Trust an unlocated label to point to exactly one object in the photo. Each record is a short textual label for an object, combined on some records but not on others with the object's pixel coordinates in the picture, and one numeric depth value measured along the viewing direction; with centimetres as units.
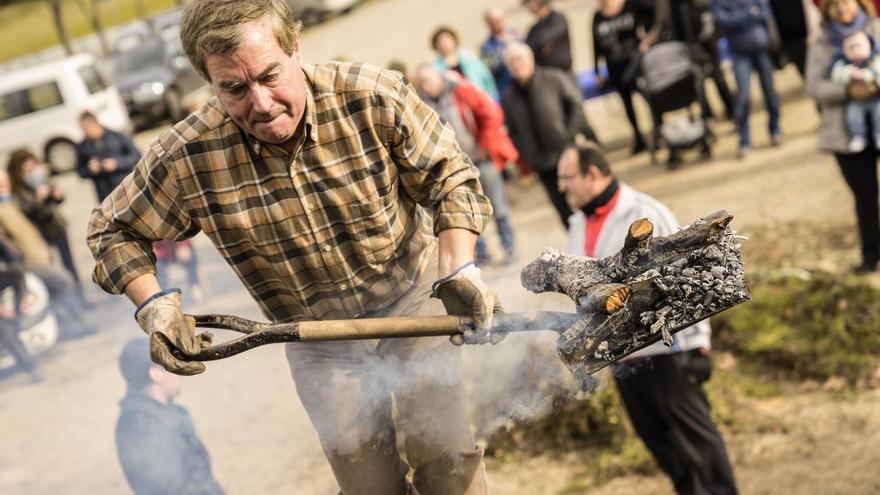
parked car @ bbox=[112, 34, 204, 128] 2114
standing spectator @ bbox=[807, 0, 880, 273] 686
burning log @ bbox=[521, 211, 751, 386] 289
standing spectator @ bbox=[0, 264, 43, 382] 928
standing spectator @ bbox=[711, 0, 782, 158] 998
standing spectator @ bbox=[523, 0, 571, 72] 1075
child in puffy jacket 678
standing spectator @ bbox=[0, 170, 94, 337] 988
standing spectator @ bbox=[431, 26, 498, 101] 1072
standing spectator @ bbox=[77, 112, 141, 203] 1049
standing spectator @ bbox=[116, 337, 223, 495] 450
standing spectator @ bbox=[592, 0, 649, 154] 1063
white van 1891
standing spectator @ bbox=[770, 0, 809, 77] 1036
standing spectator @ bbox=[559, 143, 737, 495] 504
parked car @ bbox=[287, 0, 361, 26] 2834
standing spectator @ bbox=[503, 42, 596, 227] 852
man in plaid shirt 305
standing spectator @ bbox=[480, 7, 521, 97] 1162
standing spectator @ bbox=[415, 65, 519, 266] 910
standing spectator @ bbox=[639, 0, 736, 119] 1057
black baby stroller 1050
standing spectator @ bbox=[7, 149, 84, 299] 1063
